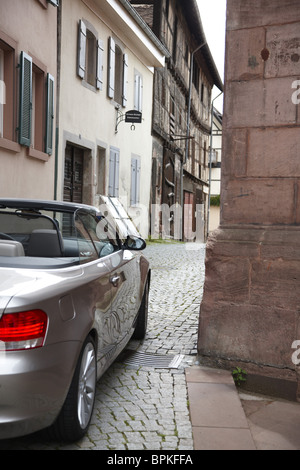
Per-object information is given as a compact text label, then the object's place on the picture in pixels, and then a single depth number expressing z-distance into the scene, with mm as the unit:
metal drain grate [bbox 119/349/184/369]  4996
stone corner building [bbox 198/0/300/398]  4754
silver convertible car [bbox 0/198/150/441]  2709
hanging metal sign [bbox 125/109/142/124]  16797
